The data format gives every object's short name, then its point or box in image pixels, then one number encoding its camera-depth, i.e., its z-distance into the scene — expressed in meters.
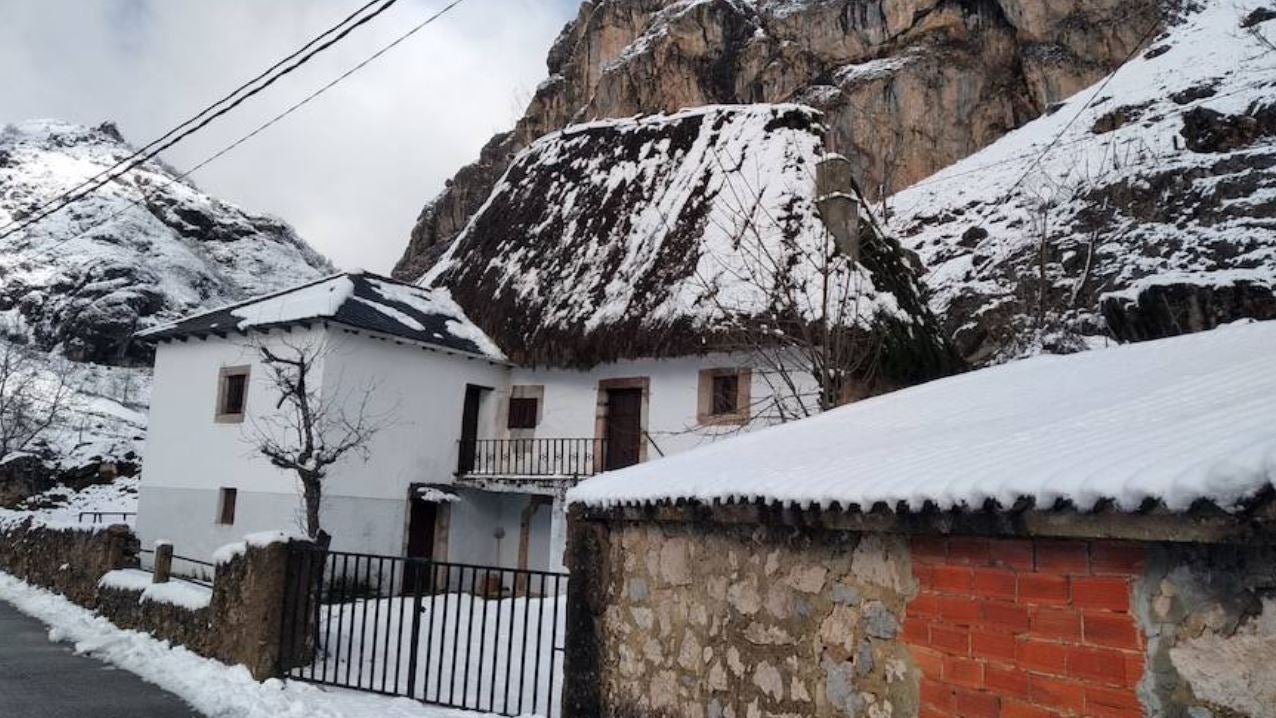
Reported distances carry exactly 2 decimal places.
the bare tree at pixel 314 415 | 14.12
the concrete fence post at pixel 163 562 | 9.66
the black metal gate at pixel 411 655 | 6.87
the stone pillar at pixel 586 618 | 5.39
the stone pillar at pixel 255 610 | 7.57
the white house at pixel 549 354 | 14.26
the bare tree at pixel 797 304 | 12.09
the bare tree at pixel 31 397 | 23.91
